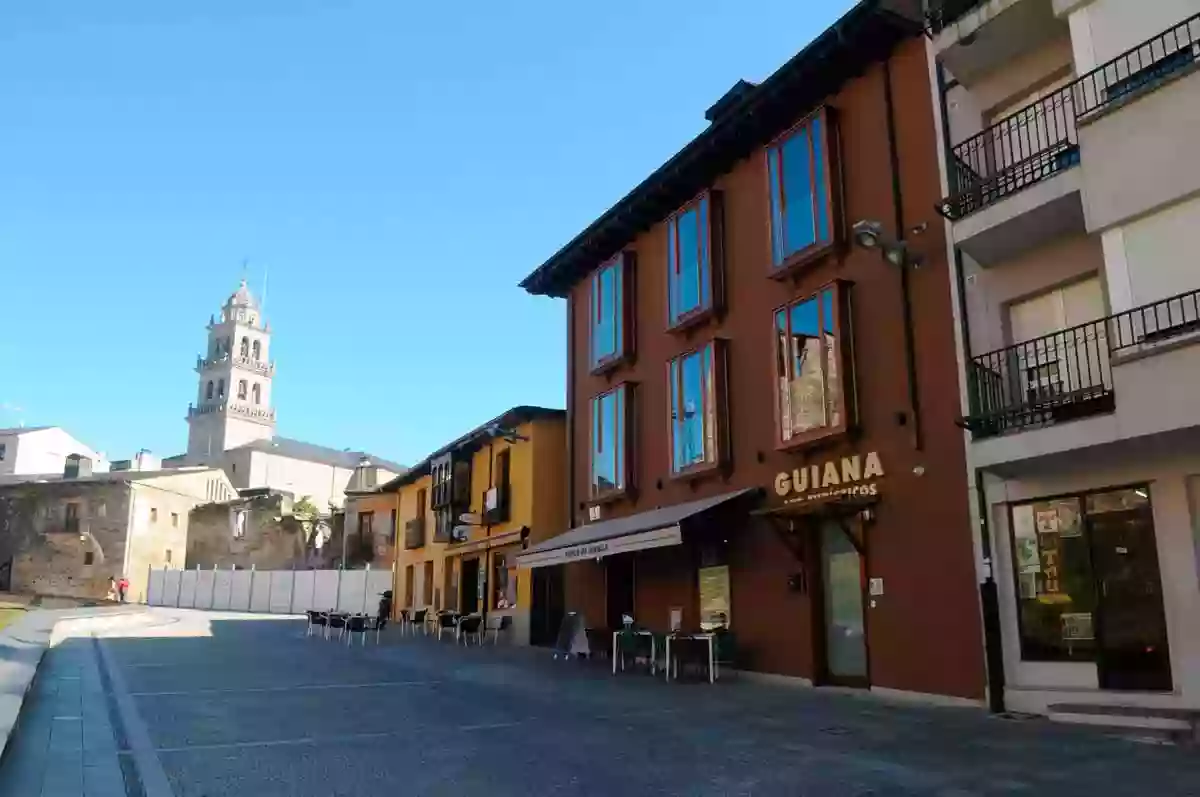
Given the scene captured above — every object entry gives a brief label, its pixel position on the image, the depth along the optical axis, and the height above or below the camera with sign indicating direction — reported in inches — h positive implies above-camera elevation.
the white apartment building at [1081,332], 386.3 +120.1
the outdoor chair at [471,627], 1000.9 -41.8
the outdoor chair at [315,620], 1033.0 -34.8
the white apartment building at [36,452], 3528.5 +547.6
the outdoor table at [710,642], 609.9 -35.7
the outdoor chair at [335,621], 961.5 -33.5
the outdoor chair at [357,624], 909.2 -34.7
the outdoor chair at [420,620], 1227.9 -43.0
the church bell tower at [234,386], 4606.3 +1083.2
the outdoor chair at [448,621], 990.4 -34.5
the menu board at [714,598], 674.8 -7.1
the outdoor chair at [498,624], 1002.7 -39.3
